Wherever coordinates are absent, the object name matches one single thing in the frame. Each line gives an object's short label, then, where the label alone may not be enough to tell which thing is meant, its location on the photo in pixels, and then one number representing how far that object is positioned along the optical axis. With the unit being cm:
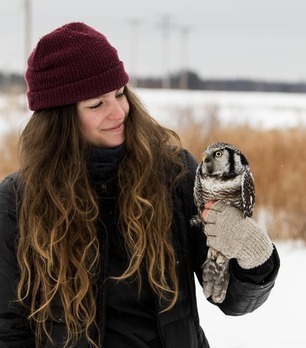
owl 183
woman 185
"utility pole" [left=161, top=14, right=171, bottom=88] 4675
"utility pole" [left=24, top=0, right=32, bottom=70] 2038
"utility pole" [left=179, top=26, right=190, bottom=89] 4459
